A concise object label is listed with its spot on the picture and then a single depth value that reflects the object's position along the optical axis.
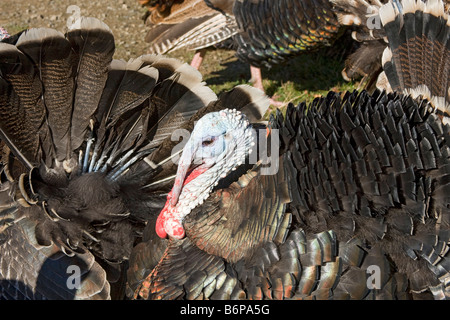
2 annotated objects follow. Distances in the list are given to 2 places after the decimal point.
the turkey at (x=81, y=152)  2.81
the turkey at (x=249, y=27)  4.64
